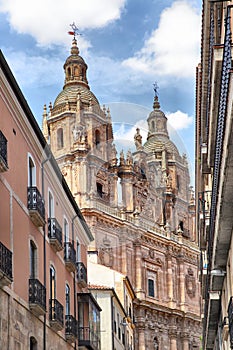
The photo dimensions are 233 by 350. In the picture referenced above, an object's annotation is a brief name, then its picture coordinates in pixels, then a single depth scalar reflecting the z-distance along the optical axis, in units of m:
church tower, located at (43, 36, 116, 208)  60.12
